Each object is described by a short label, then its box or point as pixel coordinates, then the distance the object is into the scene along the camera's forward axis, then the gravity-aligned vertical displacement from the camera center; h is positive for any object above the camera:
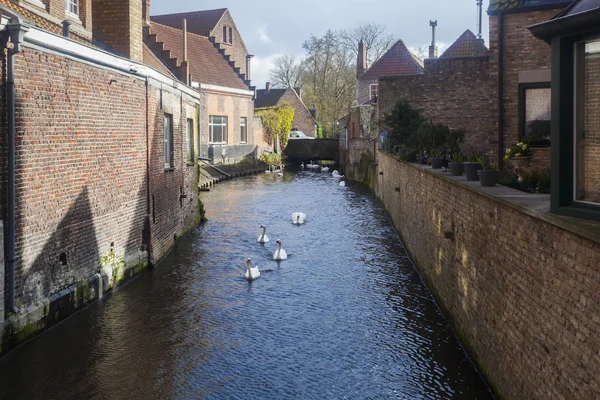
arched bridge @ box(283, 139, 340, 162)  53.66 +1.24
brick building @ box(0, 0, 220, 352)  8.41 +0.09
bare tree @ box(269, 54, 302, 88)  75.83 +10.31
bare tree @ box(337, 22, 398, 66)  67.94 +12.58
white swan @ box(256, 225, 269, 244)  17.55 -2.00
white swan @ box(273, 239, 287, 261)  15.37 -2.13
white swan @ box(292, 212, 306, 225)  20.98 -1.75
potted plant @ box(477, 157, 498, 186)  8.88 -0.18
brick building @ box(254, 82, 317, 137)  67.38 +5.54
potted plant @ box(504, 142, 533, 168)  12.76 +0.17
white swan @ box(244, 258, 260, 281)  13.28 -2.22
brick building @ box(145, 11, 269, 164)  40.16 +4.53
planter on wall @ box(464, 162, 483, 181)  10.05 -0.10
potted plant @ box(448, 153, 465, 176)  11.29 -0.07
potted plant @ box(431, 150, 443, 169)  13.77 +0.04
